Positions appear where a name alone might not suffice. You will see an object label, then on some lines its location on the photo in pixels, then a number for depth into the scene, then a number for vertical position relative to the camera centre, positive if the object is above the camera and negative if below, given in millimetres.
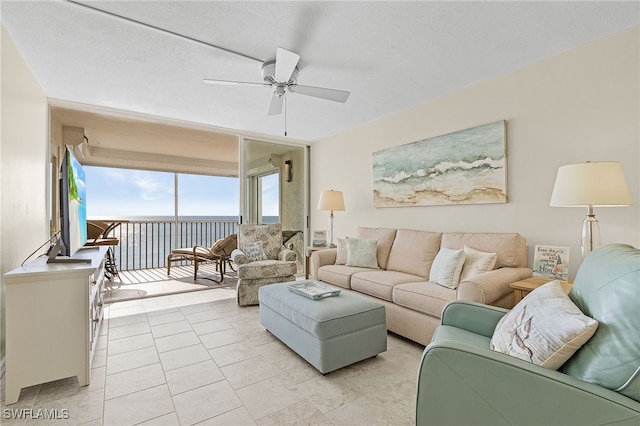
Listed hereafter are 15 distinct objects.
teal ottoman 2068 -836
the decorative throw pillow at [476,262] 2543 -423
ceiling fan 2409 +1127
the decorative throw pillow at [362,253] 3568 -466
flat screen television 2145 +33
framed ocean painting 2924 +490
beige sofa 2262 -600
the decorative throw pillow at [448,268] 2611 -489
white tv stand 1769 -663
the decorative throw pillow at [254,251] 4117 -505
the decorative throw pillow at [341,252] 3818 -485
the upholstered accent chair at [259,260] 3719 -611
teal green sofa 882 -537
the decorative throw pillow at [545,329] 1013 -437
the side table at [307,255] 4332 -591
